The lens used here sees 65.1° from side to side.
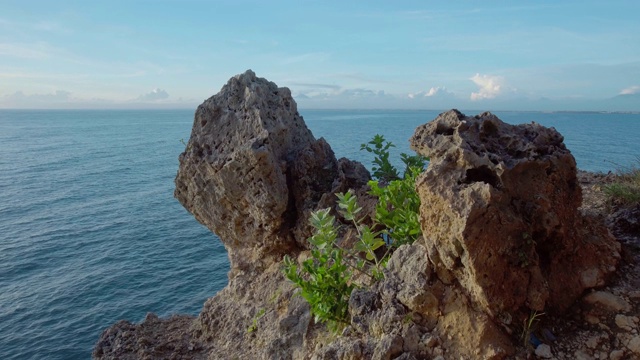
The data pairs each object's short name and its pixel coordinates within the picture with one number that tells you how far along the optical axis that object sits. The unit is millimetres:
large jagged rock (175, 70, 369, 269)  10945
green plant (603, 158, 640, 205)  9406
